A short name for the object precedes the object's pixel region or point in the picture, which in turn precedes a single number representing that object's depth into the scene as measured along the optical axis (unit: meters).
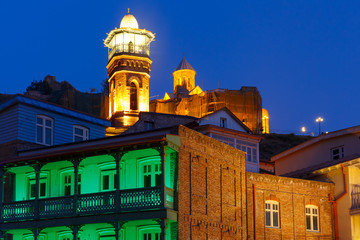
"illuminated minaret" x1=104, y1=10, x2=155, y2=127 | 75.38
